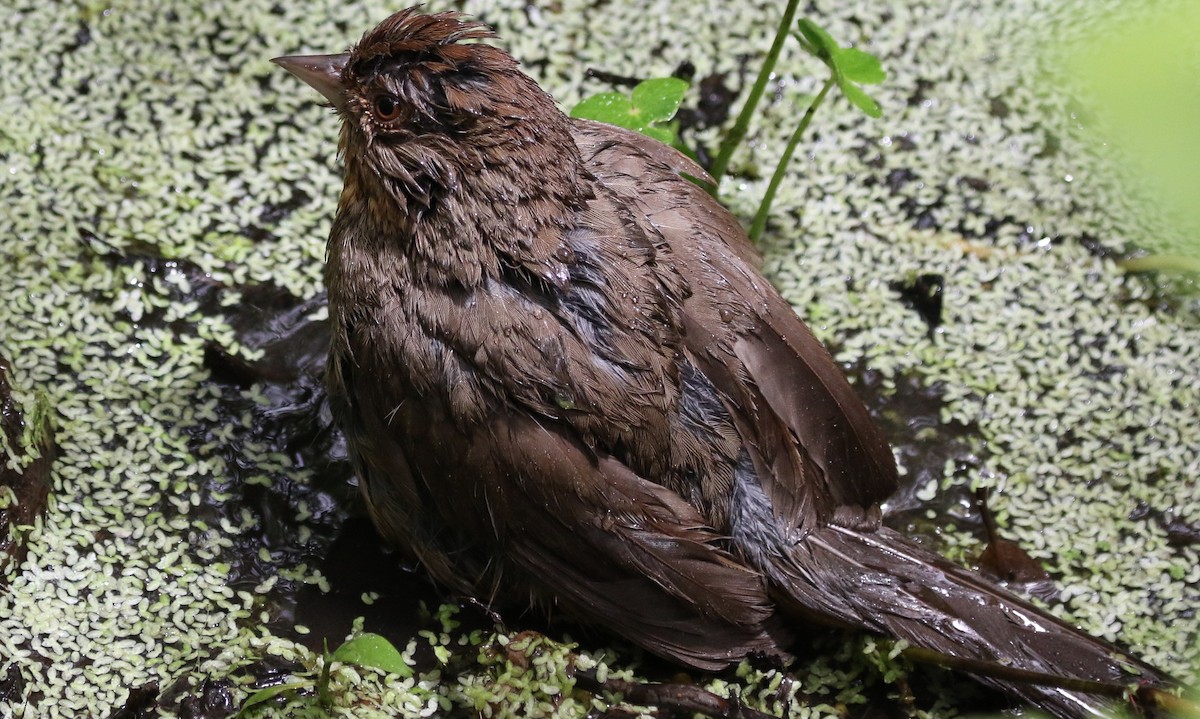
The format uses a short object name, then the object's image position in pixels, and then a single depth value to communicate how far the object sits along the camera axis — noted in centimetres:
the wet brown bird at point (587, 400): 577
